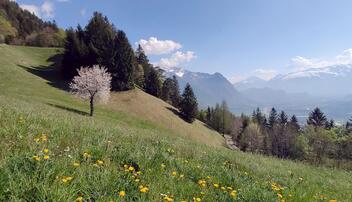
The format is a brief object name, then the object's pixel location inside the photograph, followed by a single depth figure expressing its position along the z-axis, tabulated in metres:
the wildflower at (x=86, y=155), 5.85
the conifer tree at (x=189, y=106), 87.38
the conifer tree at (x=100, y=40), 78.14
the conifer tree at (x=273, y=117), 129.00
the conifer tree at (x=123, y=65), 78.56
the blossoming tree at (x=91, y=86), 56.38
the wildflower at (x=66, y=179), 4.26
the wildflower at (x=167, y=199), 4.51
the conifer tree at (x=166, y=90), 105.39
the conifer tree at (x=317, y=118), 114.62
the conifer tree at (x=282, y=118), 126.68
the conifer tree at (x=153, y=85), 98.38
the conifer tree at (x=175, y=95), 111.11
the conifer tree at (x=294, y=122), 116.53
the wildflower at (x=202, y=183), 5.82
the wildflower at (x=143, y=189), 4.61
